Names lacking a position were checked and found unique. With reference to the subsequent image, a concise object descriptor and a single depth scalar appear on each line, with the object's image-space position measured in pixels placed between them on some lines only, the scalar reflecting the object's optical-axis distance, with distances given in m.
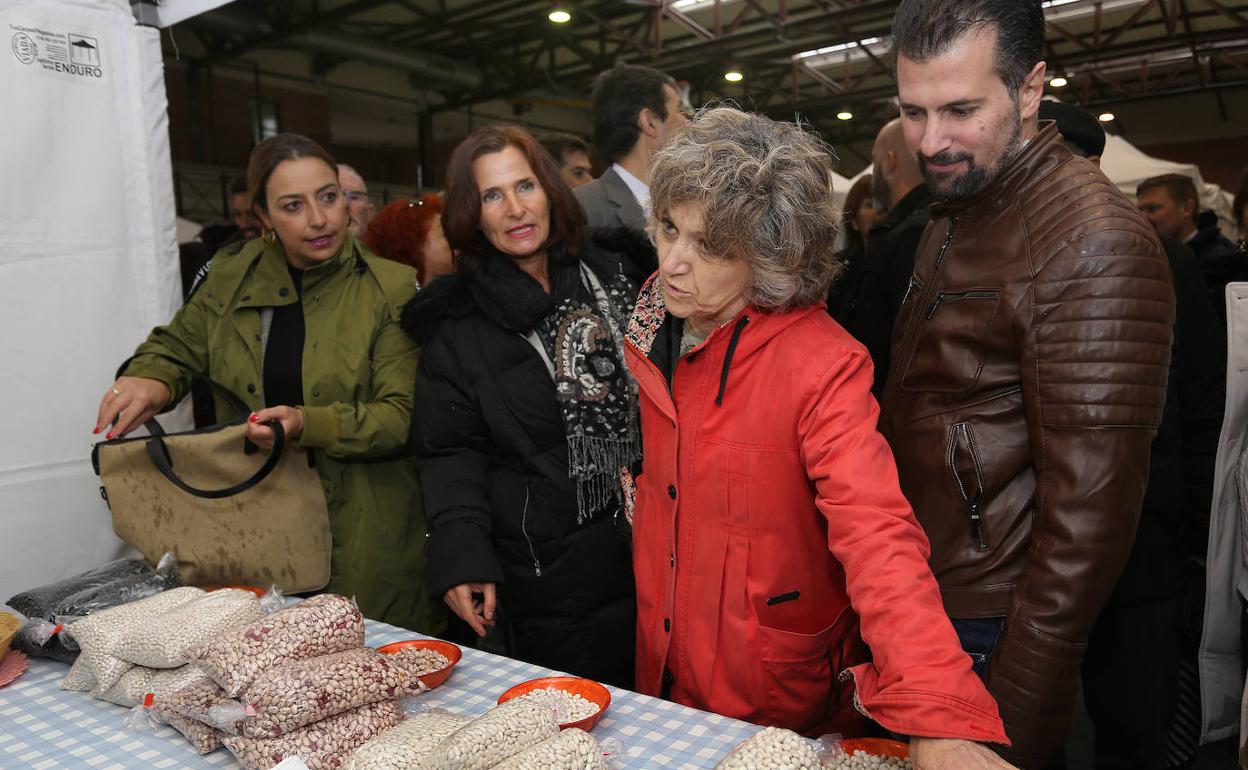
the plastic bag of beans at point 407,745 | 0.98
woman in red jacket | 1.24
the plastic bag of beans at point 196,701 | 1.14
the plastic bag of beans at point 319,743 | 1.07
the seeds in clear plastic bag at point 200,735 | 1.15
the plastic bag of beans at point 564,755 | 0.98
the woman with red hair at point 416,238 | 2.90
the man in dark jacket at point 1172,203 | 4.48
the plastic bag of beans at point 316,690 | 1.08
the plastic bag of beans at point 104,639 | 1.30
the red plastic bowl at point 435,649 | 1.31
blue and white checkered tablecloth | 1.15
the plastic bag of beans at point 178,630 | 1.27
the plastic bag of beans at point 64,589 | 1.54
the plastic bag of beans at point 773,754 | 0.99
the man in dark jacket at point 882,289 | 2.13
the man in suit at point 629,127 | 2.85
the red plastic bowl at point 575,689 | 1.22
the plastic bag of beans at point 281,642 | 1.13
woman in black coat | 1.78
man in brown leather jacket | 1.19
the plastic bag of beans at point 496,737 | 0.98
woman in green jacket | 2.07
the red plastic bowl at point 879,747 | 1.06
